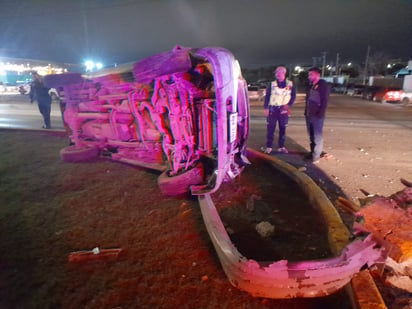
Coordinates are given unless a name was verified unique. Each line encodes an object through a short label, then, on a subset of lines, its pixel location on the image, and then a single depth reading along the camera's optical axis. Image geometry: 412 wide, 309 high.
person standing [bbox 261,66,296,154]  5.14
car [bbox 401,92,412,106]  16.28
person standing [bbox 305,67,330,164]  4.71
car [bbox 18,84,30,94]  26.73
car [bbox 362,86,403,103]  16.97
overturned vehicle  2.97
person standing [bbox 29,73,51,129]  8.38
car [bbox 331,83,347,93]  30.20
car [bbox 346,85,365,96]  26.13
